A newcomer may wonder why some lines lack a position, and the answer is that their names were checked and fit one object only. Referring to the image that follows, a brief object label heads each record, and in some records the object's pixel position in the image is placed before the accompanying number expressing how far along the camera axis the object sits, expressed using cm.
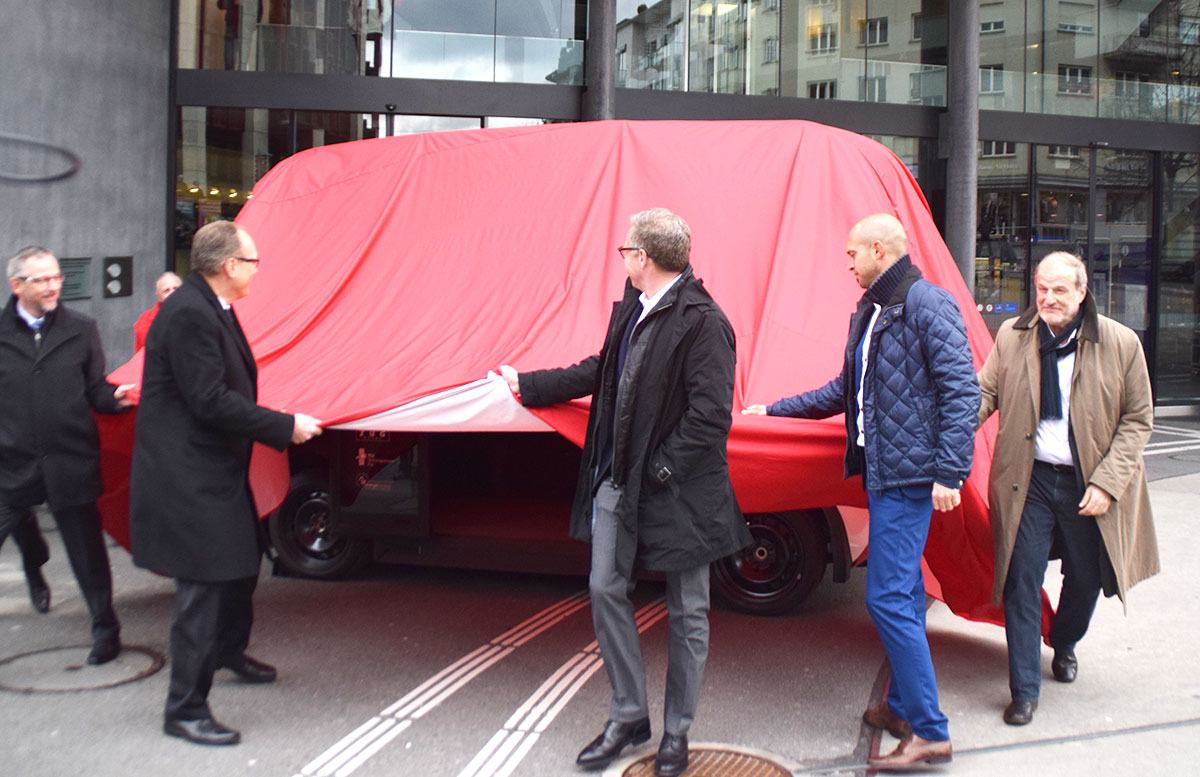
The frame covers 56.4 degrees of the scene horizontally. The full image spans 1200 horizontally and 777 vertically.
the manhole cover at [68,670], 509
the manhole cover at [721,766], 420
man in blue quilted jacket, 411
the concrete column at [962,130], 1399
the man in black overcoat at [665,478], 406
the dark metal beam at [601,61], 1260
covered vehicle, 495
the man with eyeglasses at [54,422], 534
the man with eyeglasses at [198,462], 428
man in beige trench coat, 467
